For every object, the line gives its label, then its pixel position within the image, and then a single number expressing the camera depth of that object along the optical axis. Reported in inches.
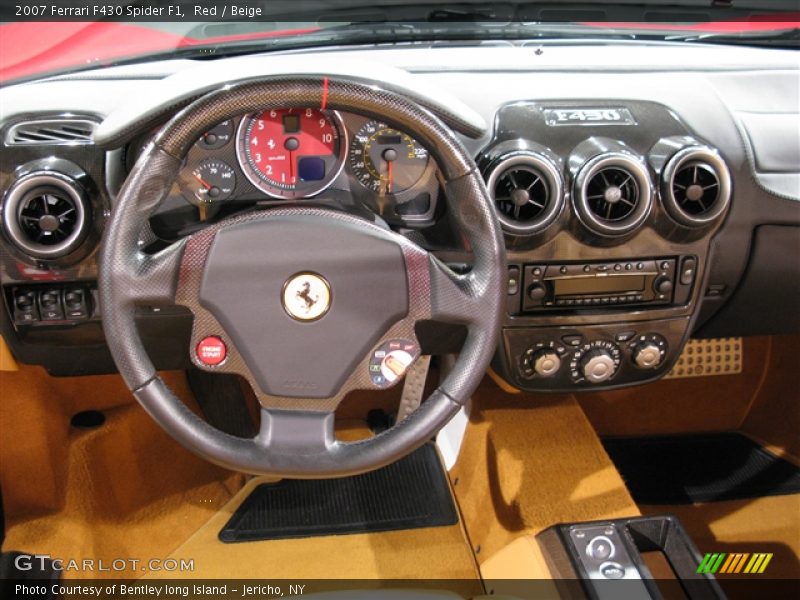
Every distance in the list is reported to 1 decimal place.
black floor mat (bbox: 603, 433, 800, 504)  77.9
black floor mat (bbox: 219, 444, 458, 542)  69.0
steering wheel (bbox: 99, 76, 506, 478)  40.4
